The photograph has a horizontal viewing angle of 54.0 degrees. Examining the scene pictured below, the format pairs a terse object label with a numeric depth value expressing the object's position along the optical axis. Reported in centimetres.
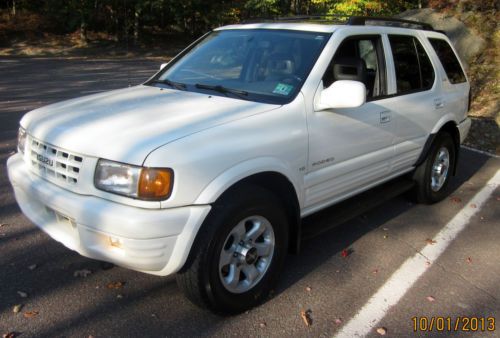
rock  1249
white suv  274
